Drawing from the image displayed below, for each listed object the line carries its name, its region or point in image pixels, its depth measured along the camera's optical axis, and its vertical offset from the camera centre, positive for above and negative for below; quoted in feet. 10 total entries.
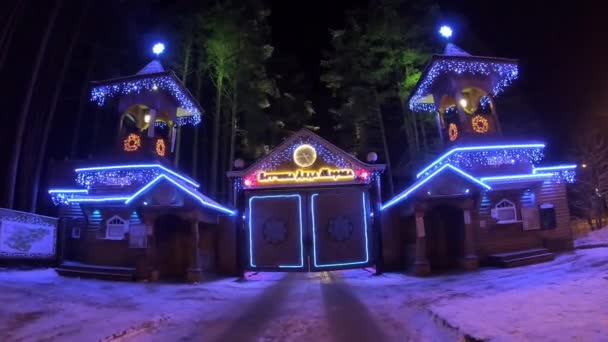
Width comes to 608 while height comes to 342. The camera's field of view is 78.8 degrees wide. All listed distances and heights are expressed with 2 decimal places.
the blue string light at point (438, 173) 44.62 +4.85
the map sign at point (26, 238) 48.76 -0.36
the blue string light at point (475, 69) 51.88 +21.02
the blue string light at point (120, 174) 51.62 +8.16
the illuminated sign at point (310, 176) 54.65 +7.19
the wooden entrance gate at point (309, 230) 53.83 -0.70
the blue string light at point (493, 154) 50.14 +8.58
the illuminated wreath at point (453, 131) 53.42 +12.67
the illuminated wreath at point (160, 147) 54.60 +12.27
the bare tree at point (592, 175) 76.02 +8.21
